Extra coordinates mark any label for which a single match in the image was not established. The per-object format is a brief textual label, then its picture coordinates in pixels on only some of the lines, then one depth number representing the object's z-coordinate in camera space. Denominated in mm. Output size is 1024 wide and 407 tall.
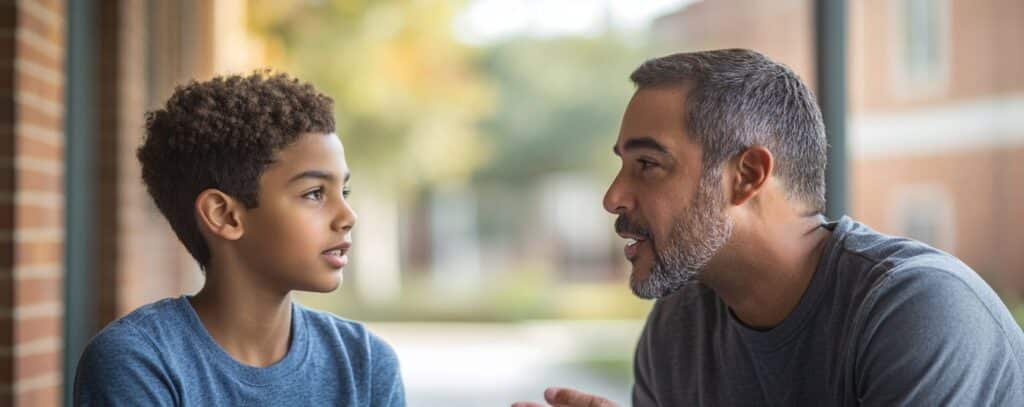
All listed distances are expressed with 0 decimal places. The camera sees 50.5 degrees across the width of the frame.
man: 1747
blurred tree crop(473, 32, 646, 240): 16422
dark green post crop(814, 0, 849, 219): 2521
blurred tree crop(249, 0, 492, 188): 9609
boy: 1734
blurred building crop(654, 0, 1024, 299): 13477
